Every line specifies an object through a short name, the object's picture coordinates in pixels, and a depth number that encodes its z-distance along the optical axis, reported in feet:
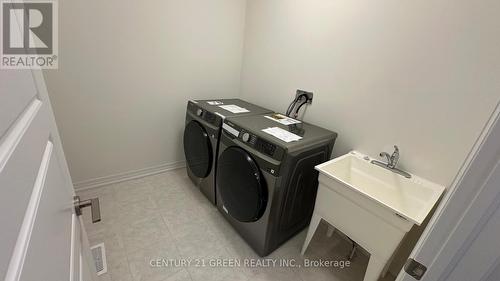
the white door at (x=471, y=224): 1.47
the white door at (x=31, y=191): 0.93
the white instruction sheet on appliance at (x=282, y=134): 4.44
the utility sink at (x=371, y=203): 3.62
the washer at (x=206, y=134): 5.74
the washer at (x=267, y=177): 4.24
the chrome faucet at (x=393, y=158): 4.54
